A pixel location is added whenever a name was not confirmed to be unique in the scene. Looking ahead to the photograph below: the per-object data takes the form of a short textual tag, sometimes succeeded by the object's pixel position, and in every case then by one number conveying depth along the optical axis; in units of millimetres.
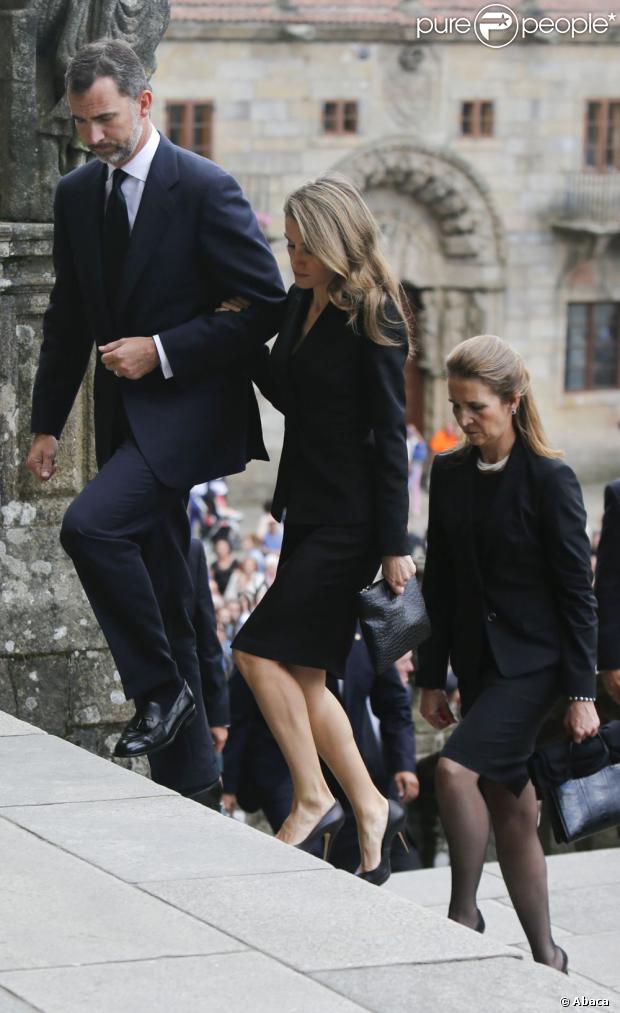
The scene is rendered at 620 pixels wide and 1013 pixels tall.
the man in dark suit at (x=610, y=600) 12117
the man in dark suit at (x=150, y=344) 10828
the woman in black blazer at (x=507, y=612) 10867
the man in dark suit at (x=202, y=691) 12578
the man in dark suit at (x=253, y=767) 14844
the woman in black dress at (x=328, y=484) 10562
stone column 13758
